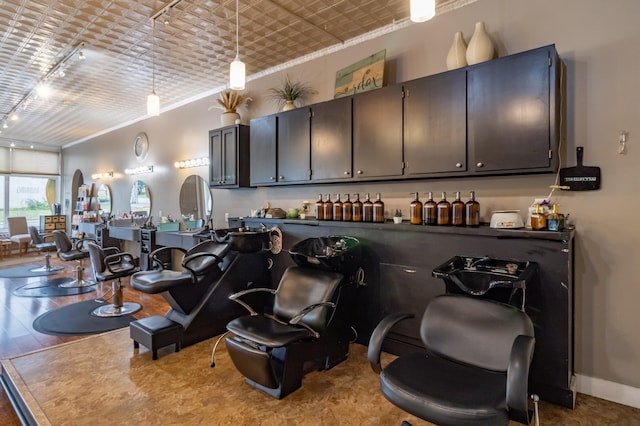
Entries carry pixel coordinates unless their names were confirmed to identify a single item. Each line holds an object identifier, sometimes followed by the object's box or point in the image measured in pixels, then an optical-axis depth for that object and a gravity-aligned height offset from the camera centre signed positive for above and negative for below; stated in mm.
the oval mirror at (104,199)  8188 +260
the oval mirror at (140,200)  6898 +200
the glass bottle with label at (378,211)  3288 -26
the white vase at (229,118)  4781 +1247
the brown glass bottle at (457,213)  2758 -41
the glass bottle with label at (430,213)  2878 -42
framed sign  3354 +1328
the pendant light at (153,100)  3211 +1011
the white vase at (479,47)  2662 +1234
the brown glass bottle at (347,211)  3457 -26
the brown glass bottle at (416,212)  2965 -34
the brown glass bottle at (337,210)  3533 -16
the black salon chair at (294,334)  2359 -886
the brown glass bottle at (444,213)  2816 -41
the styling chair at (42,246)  6594 -682
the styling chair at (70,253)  5469 -679
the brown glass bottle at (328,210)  3611 -16
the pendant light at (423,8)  1709 +983
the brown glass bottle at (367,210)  3346 -16
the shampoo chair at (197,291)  3107 -803
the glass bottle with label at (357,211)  3400 -26
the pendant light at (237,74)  2537 +987
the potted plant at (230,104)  4785 +1450
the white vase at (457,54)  2785 +1241
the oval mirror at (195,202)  5617 +121
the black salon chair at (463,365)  1497 -832
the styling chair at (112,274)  4168 -776
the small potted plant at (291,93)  4113 +1399
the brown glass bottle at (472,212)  2711 -33
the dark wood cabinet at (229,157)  4516 +698
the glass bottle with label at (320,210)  3667 -15
